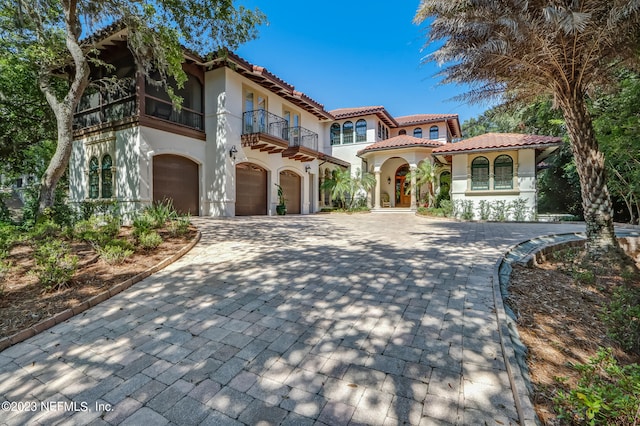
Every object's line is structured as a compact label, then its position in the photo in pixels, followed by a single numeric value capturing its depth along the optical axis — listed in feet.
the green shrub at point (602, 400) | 5.29
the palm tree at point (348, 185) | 63.77
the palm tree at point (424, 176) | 57.57
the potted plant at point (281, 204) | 53.72
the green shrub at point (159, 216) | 24.17
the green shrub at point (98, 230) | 18.73
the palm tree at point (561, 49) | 16.81
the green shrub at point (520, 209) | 45.03
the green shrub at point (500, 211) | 45.33
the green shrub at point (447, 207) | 49.67
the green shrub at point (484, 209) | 46.18
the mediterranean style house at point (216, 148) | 36.81
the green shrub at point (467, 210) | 46.93
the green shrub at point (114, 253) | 15.64
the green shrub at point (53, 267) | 12.80
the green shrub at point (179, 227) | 22.86
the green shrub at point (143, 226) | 20.25
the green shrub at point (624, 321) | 10.36
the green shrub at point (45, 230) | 21.34
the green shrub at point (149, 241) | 18.48
